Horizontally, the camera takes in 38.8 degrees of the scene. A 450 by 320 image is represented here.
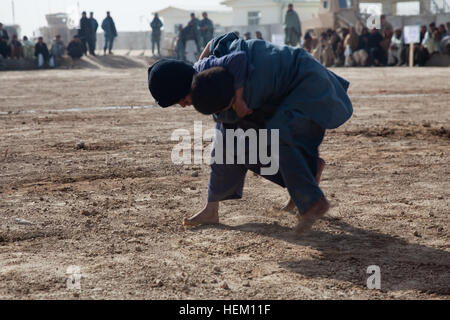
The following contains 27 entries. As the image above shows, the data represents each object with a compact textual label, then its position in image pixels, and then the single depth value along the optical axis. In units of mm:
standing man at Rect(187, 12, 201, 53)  25084
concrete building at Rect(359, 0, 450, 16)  38422
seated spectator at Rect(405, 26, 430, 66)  21266
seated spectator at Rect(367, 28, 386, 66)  22406
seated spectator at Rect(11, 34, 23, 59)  25109
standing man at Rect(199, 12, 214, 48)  24953
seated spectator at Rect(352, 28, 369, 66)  22586
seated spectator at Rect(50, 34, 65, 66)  25984
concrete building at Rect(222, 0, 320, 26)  51625
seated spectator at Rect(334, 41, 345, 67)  23498
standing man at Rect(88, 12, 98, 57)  26578
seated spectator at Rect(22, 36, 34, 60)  25872
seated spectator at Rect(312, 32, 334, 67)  23656
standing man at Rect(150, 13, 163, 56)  27031
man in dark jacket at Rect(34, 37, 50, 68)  25062
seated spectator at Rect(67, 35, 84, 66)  25500
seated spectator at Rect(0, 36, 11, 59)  24266
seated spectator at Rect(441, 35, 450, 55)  21047
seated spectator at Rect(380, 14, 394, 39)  22781
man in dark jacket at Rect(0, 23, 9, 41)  24658
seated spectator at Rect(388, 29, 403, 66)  22188
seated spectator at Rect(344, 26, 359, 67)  22875
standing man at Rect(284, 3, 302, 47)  25125
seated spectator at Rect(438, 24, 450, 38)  21444
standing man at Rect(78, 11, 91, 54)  26094
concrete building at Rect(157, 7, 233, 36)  58812
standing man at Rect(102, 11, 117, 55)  26234
